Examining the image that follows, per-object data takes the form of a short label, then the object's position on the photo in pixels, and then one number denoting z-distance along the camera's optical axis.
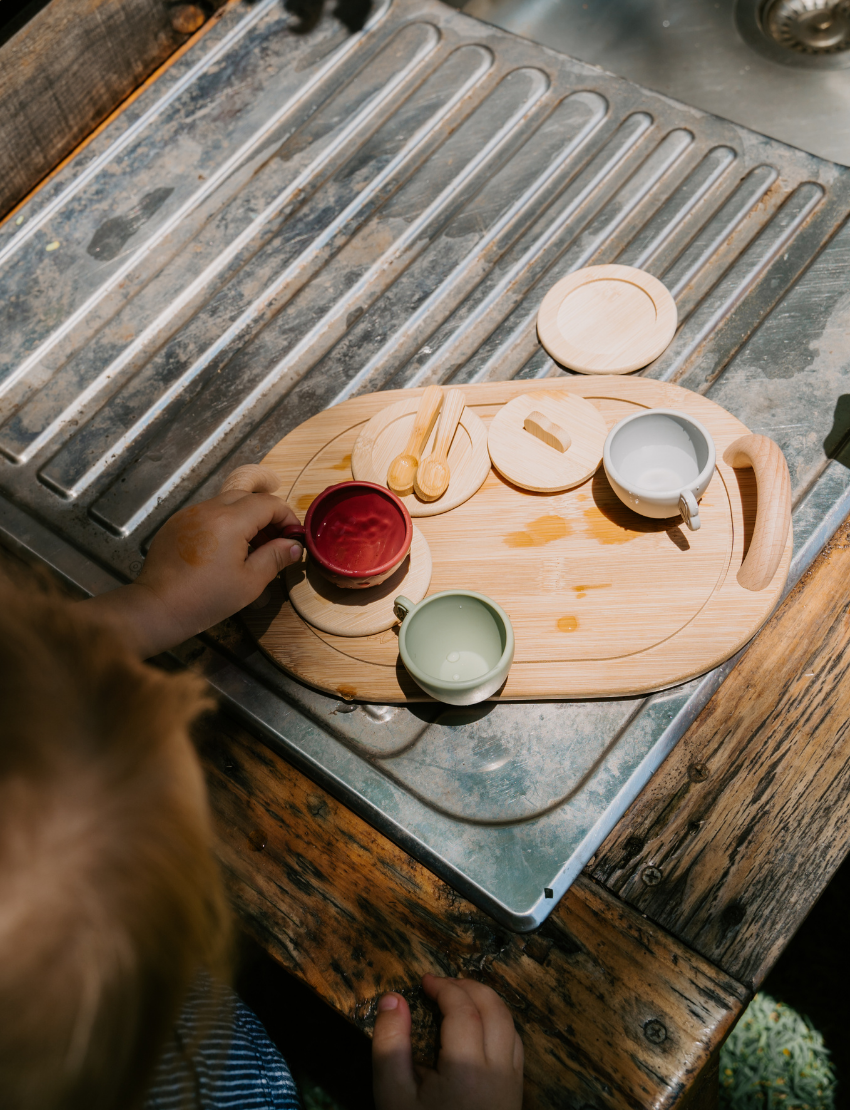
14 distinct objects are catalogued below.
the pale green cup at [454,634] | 0.90
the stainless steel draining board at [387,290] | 0.92
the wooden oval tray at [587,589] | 0.92
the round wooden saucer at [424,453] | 1.01
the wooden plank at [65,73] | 1.32
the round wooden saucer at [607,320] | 1.10
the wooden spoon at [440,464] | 1.00
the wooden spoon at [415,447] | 1.01
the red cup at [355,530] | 0.94
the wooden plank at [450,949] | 0.79
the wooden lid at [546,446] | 1.00
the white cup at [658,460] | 0.91
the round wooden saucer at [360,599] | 0.95
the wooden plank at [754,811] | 0.84
